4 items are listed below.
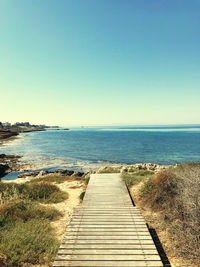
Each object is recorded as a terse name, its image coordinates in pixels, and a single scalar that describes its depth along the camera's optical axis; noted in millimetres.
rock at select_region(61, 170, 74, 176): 24112
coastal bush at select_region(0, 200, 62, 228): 8141
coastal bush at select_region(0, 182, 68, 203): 11711
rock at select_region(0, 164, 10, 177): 25917
